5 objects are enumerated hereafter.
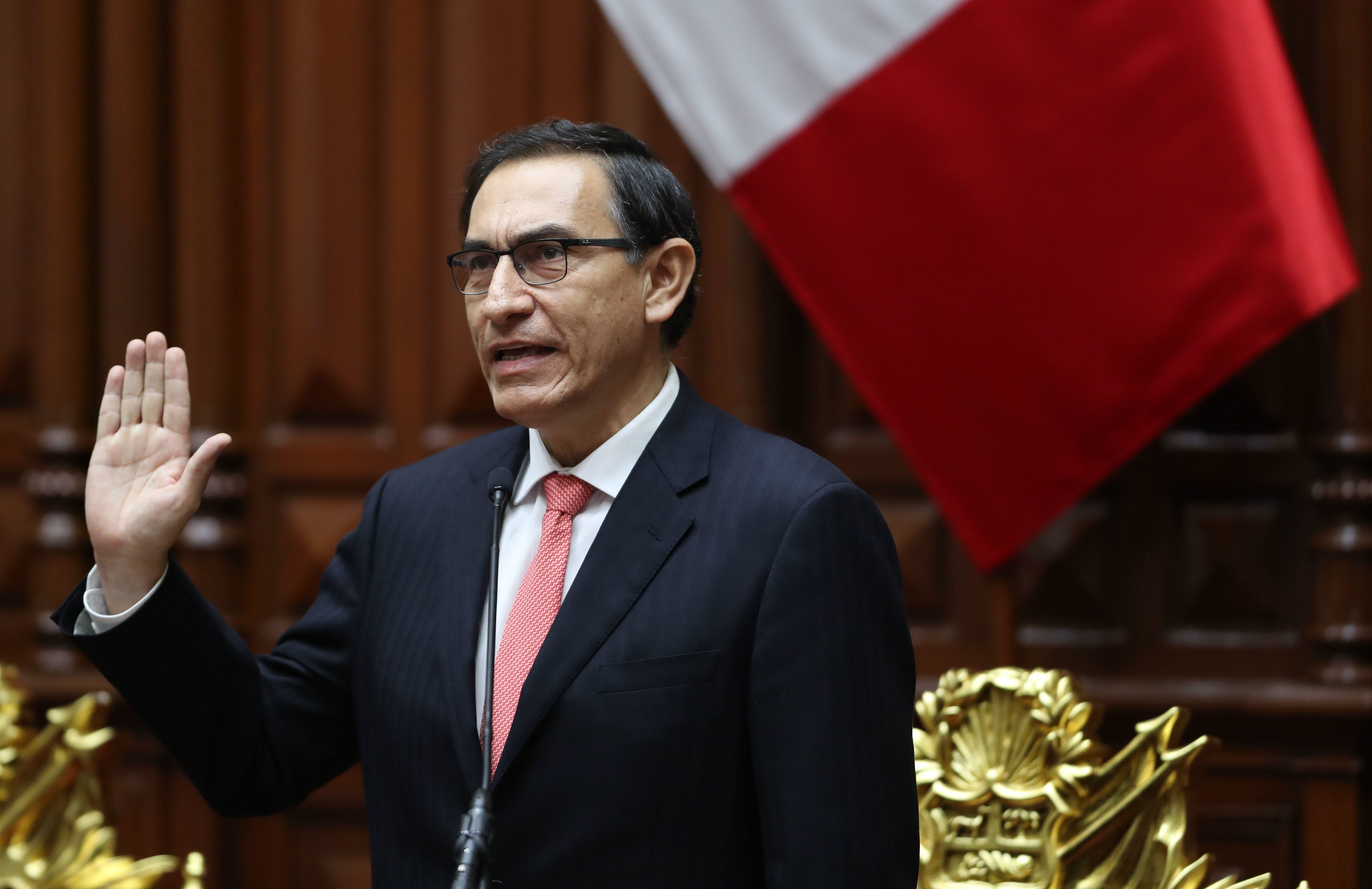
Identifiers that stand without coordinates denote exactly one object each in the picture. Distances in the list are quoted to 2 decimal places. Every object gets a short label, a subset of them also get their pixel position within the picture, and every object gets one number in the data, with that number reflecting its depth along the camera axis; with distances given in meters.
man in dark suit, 7.34
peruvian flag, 8.01
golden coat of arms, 7.61
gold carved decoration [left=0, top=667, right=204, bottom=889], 7.71
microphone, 7.14
